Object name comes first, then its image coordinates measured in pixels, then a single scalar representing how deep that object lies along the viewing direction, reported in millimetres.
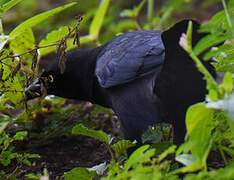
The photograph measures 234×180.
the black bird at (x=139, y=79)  4902
